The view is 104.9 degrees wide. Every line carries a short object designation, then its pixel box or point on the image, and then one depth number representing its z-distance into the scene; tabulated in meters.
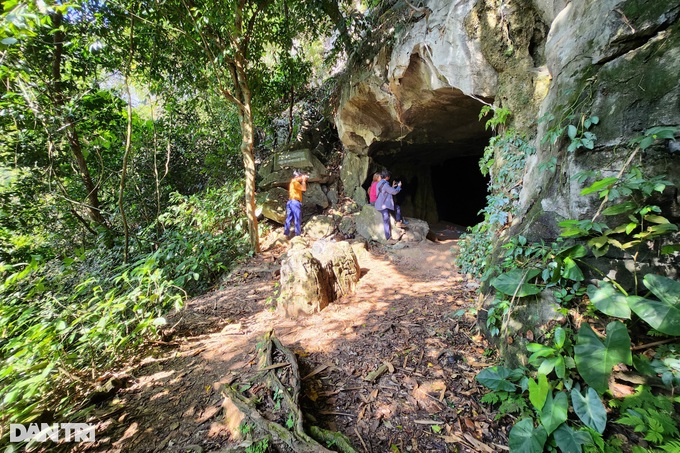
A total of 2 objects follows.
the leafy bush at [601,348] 1.46
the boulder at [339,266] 4.26
